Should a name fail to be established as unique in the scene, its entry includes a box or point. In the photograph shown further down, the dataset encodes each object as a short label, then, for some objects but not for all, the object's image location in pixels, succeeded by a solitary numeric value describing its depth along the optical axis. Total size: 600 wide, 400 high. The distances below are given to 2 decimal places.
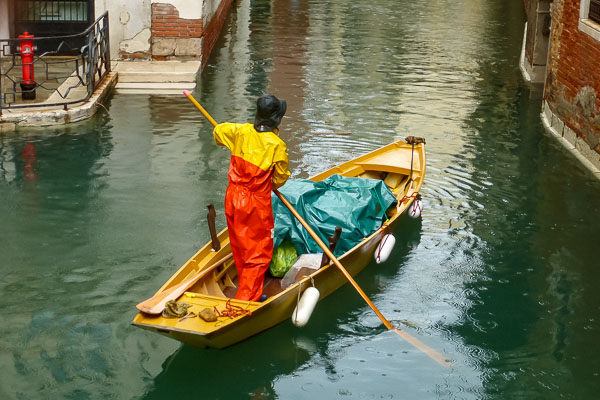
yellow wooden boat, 6.27
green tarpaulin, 7.78
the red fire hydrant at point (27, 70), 12.44
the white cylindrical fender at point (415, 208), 9.10
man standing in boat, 6.71
